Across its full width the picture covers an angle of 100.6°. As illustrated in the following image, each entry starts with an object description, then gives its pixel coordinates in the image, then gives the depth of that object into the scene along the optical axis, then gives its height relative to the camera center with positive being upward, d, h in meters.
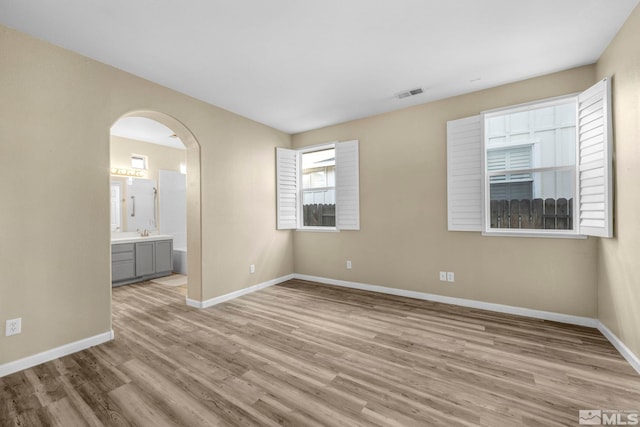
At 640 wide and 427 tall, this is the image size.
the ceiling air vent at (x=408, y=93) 3.27 +1.50
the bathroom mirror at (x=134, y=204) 5.08 +0.18
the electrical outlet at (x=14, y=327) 2.07 -0.89
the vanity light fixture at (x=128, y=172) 4.99 +0.78
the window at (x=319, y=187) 4.33 +0.44
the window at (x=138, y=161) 5.29 +1.04
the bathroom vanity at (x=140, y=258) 4.57 -0.83
